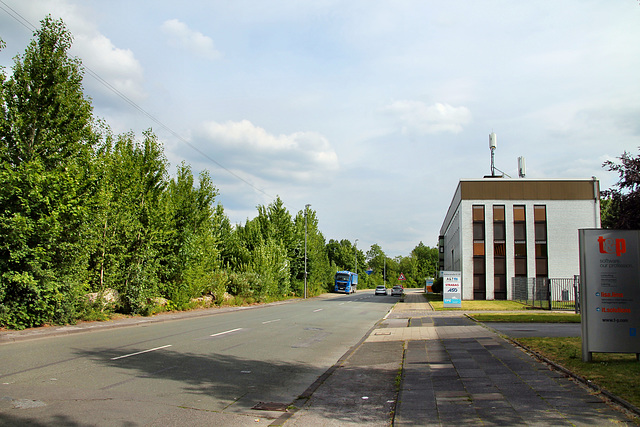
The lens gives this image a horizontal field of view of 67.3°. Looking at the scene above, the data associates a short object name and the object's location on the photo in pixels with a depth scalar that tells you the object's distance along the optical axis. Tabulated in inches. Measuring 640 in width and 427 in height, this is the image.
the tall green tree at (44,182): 601.9
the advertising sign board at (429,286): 2975.4
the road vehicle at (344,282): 3021.7
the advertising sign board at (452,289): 1243.8
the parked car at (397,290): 2637.8
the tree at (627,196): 372.5
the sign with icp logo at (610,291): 358.0
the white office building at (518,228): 1701.5
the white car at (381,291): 2938.0
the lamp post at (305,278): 1997.7
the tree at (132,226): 860.0
